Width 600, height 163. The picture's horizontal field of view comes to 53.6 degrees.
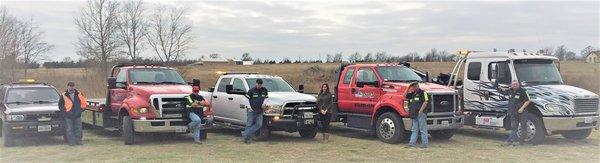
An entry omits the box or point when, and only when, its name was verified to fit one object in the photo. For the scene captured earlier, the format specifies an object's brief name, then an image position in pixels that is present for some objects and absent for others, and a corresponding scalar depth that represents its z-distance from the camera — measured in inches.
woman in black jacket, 567.0
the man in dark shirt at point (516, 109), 521.7
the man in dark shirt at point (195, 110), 534.6
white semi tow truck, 527.8
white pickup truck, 551.8
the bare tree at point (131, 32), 1706.9
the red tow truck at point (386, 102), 541.3
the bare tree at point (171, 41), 1814.7
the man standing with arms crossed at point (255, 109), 542.9
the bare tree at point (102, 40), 1600.6
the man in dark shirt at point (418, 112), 512.7
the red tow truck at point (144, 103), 528.4
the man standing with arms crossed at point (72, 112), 530.3
